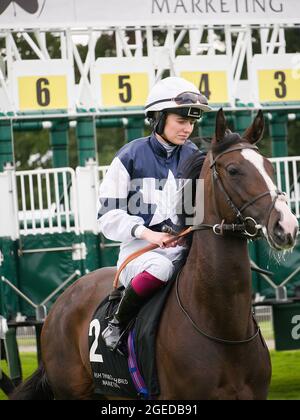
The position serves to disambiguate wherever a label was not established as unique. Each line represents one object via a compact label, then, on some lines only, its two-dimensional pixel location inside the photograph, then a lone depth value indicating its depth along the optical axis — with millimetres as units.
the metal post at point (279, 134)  18442
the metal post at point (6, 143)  15587
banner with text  15731
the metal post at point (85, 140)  16347
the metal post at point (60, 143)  17172
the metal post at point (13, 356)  13714
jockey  8678
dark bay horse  7774
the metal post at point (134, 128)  17814
